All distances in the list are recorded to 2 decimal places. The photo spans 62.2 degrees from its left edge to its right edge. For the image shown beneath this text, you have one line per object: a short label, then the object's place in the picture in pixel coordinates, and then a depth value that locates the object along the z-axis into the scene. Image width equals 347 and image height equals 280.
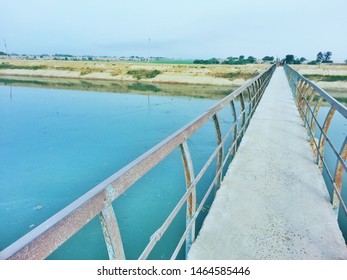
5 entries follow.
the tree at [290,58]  78.28
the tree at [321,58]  98.70
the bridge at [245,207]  0.93
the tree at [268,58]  92.06
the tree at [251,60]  89.69
